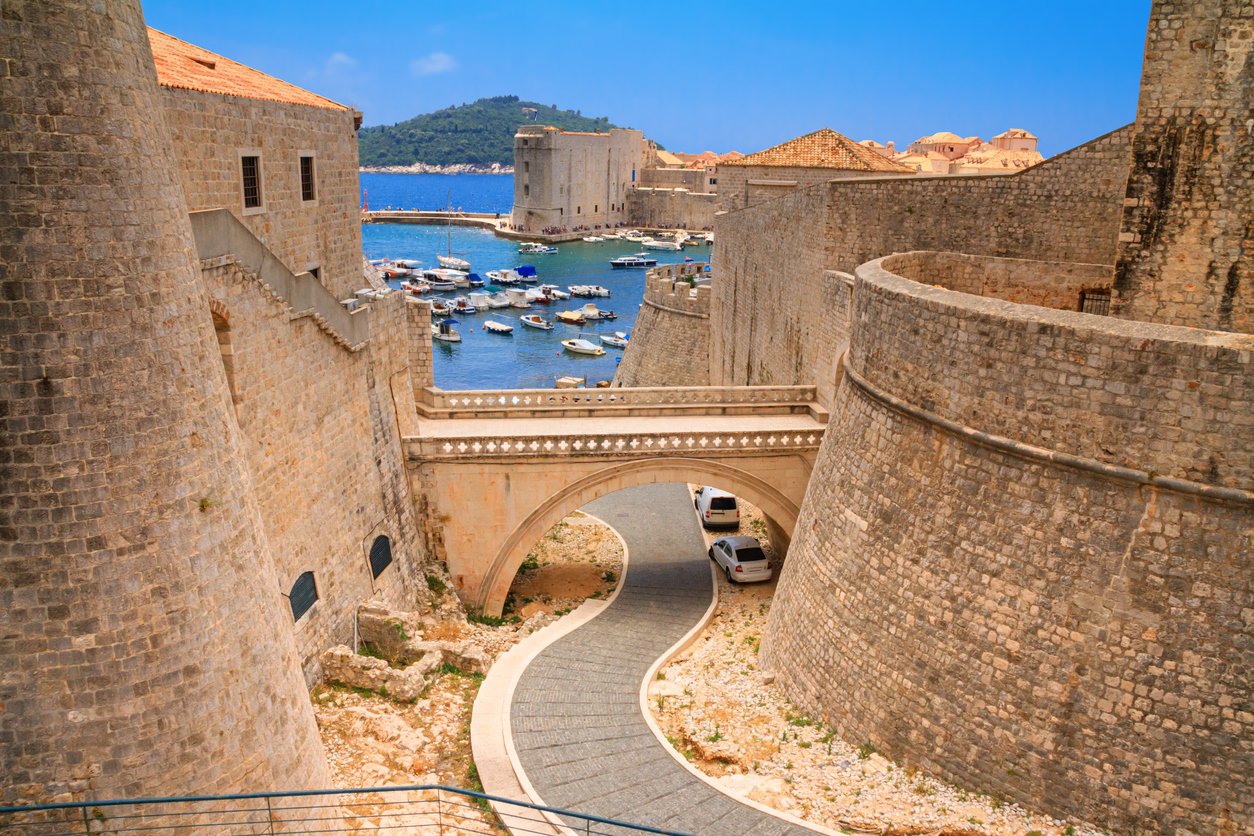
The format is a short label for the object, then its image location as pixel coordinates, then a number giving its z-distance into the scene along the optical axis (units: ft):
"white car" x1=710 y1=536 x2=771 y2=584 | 67.82
